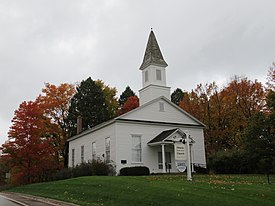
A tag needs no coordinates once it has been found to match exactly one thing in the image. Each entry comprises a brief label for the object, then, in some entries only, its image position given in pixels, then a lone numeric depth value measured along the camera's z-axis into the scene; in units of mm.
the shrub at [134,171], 28859
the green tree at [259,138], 21859
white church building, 30916
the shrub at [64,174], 30338
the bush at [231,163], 33781
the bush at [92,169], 27906
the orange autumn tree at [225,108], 42719
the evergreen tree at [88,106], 53106
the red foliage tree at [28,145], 34625
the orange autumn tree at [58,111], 48500
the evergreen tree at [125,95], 69375
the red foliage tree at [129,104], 61347
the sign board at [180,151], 19391
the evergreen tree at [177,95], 68988
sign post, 19638
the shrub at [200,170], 32625
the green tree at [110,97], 61141
